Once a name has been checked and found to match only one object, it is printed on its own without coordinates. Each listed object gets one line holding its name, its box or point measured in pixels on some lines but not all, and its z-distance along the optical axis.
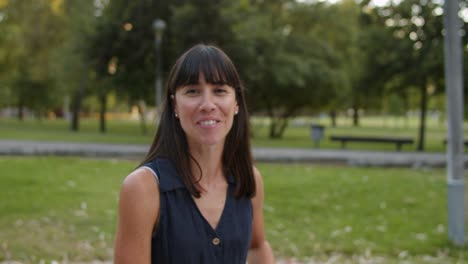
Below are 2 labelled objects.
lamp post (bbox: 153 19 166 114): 17.20
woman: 1.76
